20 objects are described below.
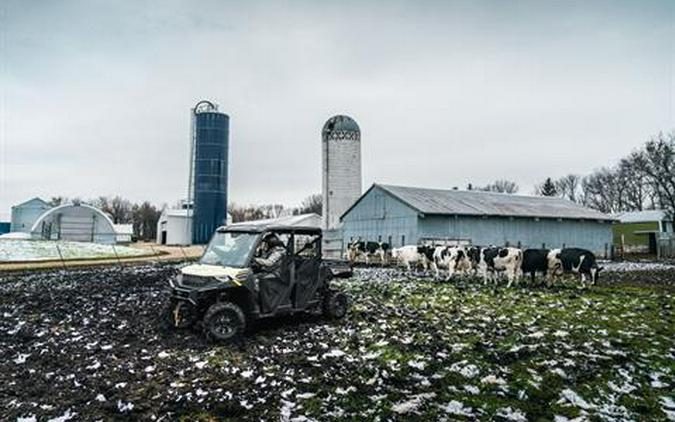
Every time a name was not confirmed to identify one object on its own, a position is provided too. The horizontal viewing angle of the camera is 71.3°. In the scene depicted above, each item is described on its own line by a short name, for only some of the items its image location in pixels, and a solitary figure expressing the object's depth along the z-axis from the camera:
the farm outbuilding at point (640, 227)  55.28
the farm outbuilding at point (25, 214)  72.12
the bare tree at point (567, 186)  93.31
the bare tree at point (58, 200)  116.11
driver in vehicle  9.21
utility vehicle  8.44
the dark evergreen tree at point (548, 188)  84.88
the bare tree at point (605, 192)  77.31
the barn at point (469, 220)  30.40
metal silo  54.62
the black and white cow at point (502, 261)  16.94
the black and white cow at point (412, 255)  22.39
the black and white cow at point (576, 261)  16.28
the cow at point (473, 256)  18.20
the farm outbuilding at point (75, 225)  50.97
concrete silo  38.78
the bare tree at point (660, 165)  47.19
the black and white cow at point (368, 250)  27.90
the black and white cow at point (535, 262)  16.84
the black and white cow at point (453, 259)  19.00
